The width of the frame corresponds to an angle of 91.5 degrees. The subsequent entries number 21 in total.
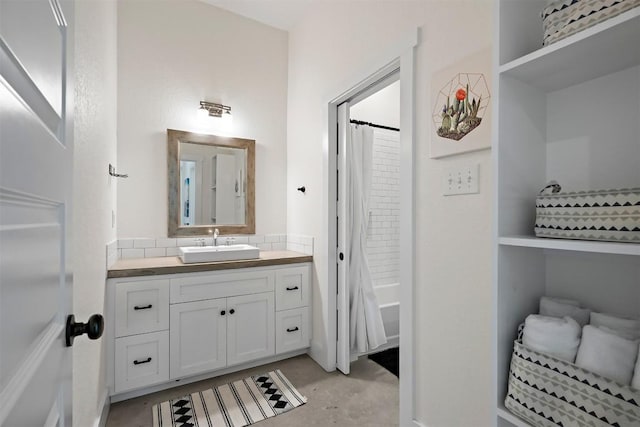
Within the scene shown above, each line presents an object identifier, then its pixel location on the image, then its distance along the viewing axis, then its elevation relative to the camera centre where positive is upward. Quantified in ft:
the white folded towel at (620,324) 2.62 -0.97
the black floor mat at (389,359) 8.07 -4.00
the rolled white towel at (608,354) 2.43 -1.13
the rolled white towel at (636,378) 2.29 -1.21
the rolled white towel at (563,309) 3.03 -0.94
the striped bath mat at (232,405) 6.01 -3.97
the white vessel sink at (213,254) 7.29 -0.99
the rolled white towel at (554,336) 2.76 -1.10
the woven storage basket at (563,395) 2.31 -1.47
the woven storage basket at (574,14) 2.47 +1.70
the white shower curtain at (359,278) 8.37 -1.74
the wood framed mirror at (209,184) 8.57 +0.87
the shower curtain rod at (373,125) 9.18 +2.87
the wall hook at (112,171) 6.74 +0.94
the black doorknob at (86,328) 2.16 -0.81
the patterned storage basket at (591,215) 2.43 +0.00
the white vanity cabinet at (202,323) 6.51 -2.55
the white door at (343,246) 7.75 -0.81
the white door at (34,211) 1.16 +0.01
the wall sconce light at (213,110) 8.85 +2.99
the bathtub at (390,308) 9.48 -2.96
